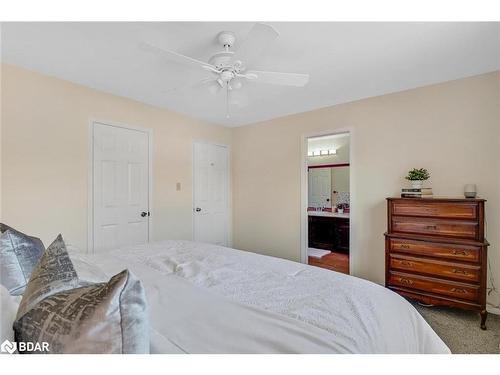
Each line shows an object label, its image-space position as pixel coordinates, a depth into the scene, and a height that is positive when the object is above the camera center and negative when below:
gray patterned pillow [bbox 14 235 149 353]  0.61 -0.33
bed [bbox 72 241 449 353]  0.89 -0.52
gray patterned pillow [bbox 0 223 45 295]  1.13 -0.33
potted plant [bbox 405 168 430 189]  2.65 +0.12
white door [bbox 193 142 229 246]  3.99 -0.07
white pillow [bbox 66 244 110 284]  1.35 -0.47
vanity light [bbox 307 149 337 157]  5.03 +0.74
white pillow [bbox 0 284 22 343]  0.72 -0.40
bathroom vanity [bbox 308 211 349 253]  4.56 -0.78
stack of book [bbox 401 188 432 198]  2.60 -0.04
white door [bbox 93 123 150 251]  2.90 +0.03
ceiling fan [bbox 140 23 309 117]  1.51 +0.89
